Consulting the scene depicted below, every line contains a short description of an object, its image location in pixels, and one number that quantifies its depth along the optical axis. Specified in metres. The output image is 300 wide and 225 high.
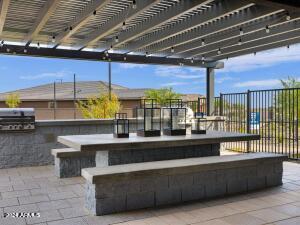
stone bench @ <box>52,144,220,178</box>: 4.07
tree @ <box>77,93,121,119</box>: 12.98
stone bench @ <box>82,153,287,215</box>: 3.33
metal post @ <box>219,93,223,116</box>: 8.53
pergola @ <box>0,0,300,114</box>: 4.61
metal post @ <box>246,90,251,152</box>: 7.48
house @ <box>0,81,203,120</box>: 19.69
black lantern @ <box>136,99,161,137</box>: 4.34
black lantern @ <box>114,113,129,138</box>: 4.31
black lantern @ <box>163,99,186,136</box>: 4.55
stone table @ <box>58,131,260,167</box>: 3.70
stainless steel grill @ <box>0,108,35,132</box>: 5.76
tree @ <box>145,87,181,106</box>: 12.76
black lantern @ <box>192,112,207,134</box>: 4.90
